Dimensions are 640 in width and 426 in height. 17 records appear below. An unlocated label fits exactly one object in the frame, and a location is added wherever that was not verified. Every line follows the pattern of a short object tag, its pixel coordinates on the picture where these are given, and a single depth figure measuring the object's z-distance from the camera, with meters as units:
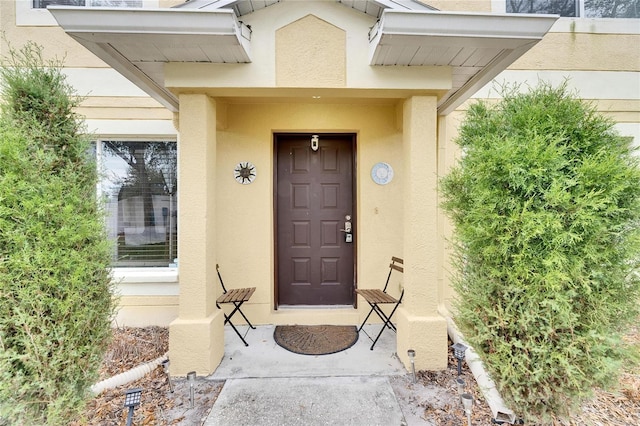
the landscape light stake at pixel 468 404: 1.91
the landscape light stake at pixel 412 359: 2.45
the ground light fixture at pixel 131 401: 1.83
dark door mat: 3.00
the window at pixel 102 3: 3.79
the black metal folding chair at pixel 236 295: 3.05
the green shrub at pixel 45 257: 1.64
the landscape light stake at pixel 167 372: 2.44
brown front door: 3.79
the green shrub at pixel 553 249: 1.59
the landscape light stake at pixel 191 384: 2.21
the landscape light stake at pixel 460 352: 2.43
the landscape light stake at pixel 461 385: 2.12
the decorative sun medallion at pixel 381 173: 3.64
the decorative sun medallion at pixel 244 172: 3.61
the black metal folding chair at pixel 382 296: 3.00
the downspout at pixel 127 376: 2.41
